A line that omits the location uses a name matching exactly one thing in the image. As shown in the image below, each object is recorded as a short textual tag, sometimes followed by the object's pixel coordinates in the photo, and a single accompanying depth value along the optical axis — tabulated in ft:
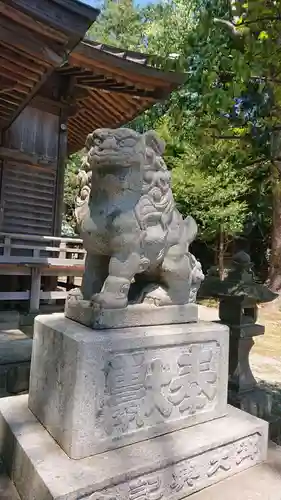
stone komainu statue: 6.29
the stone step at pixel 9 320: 16.88
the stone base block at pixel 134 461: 5.19
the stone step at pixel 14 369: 11.01
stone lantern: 11.63
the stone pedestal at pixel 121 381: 5.67
